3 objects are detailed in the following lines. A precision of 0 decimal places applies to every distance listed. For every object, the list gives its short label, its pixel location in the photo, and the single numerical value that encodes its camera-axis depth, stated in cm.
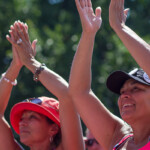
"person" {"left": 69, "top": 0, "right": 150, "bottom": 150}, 763
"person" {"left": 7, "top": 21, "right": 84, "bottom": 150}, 859
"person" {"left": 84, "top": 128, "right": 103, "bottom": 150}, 1102
